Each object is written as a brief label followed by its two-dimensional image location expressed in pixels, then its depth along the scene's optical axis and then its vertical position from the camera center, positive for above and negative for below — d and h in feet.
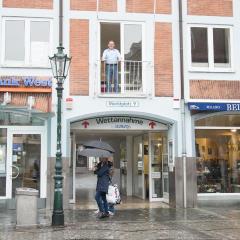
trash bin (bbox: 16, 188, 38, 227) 42.24 -2.12
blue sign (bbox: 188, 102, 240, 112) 56.54 +8.15
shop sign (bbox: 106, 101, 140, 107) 56.49 +8.50
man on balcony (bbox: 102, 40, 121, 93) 57.16 +12.87
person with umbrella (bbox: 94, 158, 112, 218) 47.27 -0.24
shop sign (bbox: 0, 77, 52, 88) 54.34 +10.60
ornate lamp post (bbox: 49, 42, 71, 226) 42.54 +5.01
